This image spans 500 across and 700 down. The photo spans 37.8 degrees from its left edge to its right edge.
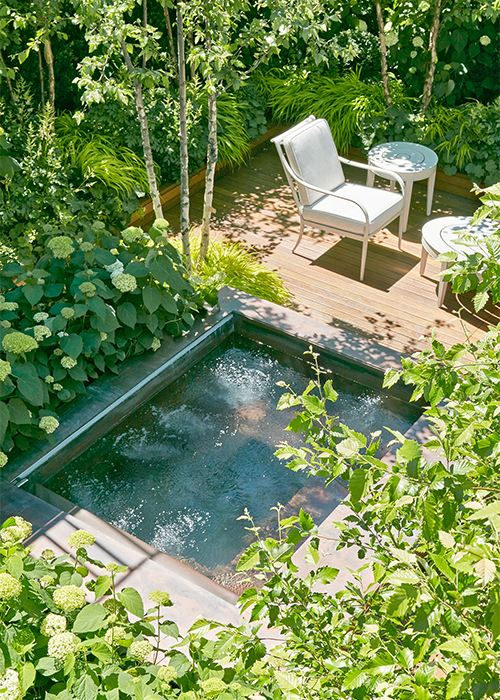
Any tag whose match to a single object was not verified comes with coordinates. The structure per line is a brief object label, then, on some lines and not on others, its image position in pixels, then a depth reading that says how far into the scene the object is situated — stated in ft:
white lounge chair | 18.19
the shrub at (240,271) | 17.16
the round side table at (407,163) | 19.81
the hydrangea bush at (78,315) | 12.06
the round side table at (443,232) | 16.90
